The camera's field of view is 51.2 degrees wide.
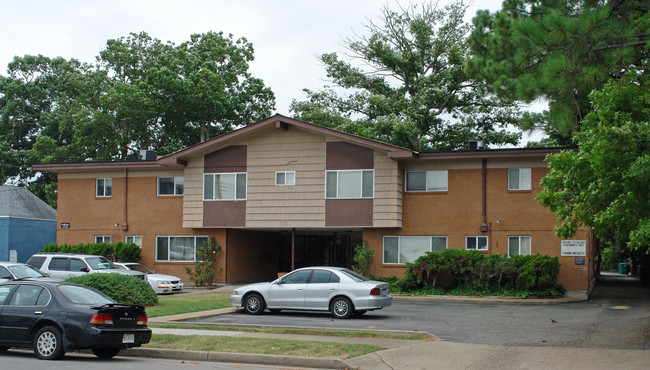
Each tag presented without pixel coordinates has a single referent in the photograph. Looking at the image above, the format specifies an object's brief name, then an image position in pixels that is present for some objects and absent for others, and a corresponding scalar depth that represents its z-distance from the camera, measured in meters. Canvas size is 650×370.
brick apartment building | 27.67
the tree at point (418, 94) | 39.66
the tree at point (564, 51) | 14.91
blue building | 39.66
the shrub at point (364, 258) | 28.91
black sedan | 11.91
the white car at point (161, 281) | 26.58
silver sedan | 18.19
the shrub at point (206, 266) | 30.97
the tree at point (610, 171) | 12.41
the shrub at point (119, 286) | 18.89
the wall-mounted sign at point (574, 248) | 26.72
